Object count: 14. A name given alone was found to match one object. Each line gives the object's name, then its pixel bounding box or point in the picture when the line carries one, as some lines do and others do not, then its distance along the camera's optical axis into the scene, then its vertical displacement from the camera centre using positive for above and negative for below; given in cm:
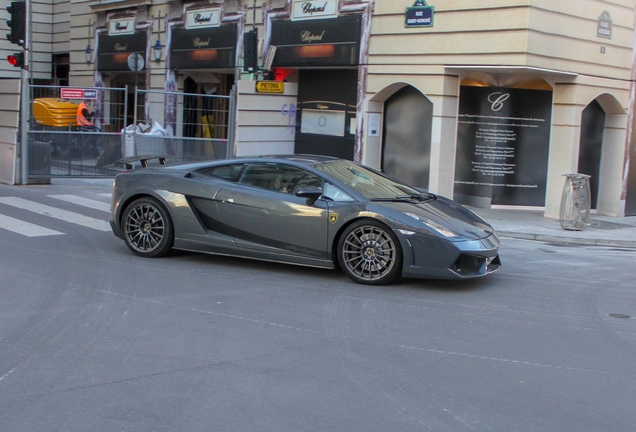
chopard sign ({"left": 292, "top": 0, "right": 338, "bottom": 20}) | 1889 +308
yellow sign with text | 1959 +119
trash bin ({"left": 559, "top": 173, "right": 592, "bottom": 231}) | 1405 -94
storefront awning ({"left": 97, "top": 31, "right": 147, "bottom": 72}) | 2519 +252
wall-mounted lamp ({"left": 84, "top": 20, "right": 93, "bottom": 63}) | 2767 +259
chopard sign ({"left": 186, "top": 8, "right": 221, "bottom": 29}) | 2211 +319
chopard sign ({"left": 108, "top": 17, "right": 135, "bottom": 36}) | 2541 +326
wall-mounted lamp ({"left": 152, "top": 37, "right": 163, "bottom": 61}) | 2425 +242
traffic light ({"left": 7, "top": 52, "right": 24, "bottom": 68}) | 1686 +132
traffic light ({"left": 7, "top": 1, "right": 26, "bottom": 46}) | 1647 +206
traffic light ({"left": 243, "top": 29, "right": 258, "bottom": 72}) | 1977 +205
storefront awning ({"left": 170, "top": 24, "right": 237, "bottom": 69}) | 2173 +236
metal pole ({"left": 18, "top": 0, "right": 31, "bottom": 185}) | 1638 -13
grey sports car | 809 -89
